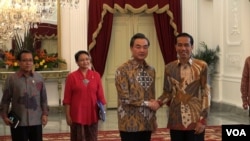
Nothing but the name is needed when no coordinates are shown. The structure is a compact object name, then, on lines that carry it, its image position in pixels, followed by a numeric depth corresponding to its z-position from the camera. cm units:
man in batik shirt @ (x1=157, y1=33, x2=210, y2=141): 325
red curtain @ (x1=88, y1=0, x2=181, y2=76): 1020
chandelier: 792
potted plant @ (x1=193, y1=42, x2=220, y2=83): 995
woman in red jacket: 446
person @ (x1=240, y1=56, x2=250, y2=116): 515
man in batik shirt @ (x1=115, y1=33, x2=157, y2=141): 325
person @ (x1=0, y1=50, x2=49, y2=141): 407
